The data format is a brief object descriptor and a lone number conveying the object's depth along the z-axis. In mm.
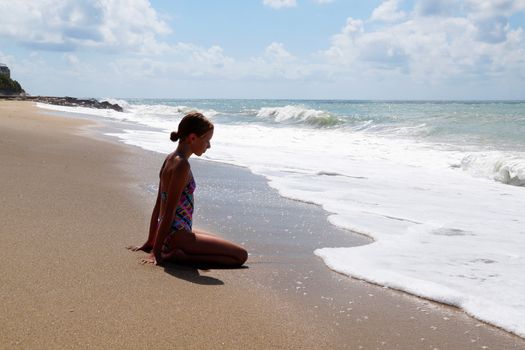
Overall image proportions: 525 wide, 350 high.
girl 3936
